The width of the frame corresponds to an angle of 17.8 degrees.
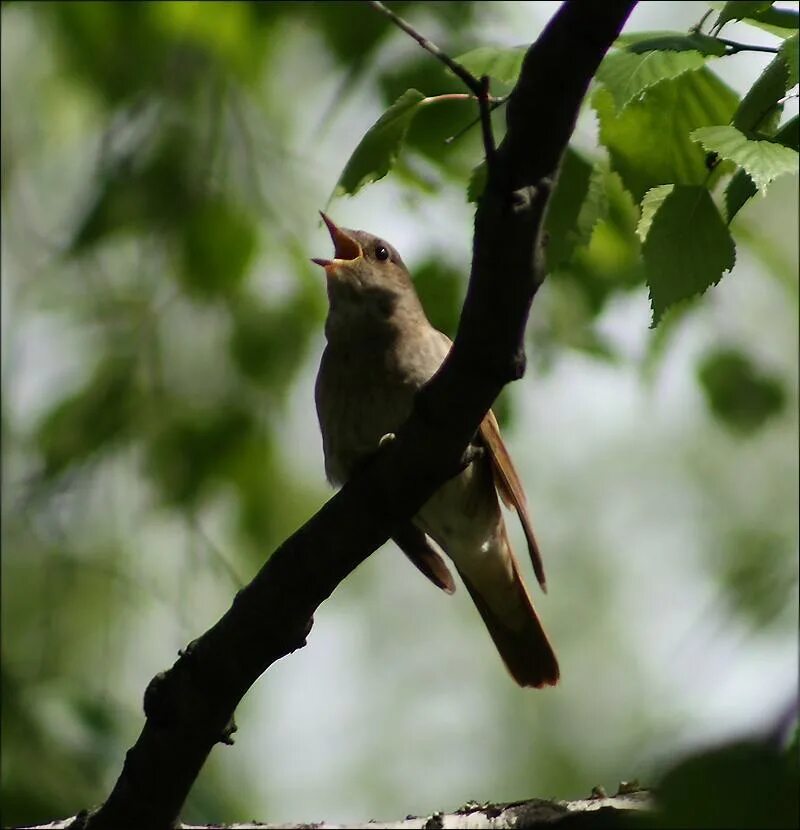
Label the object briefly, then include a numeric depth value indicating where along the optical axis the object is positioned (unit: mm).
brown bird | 9297
